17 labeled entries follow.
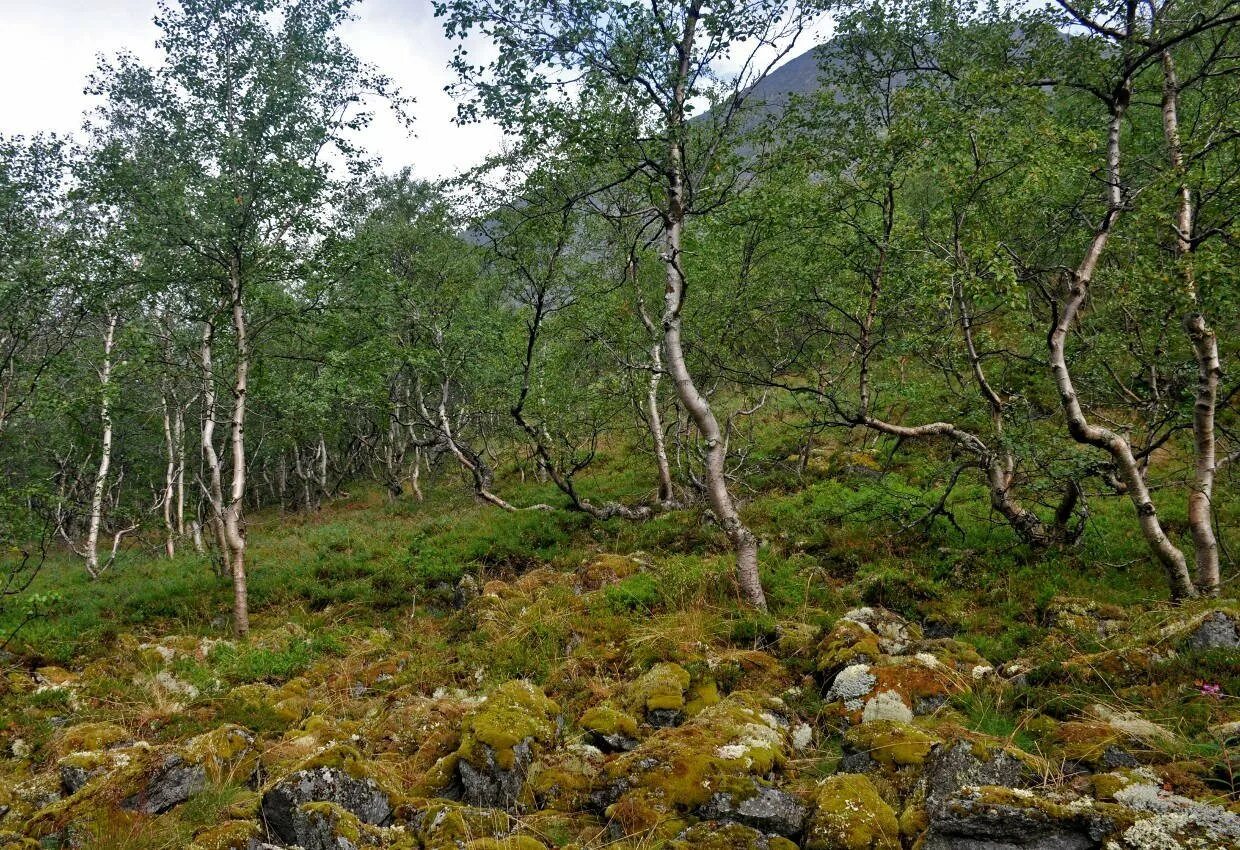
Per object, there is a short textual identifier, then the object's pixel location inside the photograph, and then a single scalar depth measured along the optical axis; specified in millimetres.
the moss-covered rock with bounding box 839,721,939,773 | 5344
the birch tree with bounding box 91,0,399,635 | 13219
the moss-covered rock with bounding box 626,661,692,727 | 7082
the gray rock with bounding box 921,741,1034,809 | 4543
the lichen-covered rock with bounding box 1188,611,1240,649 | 6580
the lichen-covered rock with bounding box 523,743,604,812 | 5602
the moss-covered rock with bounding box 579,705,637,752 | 6621
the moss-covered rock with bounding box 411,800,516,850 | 4855
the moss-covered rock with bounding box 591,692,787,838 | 5020
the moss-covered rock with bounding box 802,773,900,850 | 4206
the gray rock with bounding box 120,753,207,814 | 6129
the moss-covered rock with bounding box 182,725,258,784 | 6629
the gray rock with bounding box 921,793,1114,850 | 3721
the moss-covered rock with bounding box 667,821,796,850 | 4395
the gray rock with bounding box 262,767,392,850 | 5070
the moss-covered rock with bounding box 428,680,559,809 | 5863
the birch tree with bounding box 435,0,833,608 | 10250
